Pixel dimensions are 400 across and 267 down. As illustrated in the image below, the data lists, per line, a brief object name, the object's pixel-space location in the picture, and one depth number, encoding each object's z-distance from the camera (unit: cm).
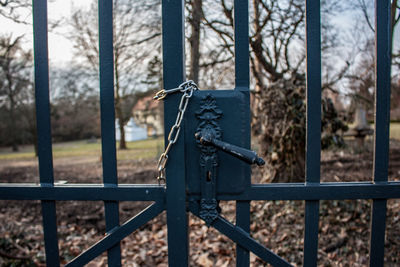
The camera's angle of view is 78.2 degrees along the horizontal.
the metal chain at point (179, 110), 116
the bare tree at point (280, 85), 341
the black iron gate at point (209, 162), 120
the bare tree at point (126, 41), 383
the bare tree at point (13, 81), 466
